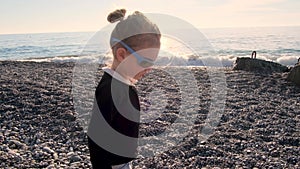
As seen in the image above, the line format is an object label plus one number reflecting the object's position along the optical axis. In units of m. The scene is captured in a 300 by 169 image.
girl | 2.03
